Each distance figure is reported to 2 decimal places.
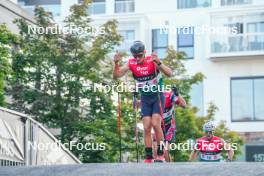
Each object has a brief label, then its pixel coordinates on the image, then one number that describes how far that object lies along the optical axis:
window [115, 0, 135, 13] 54.50
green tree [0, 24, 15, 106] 24.63
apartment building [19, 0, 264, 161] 47.75
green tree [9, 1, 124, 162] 28.39
